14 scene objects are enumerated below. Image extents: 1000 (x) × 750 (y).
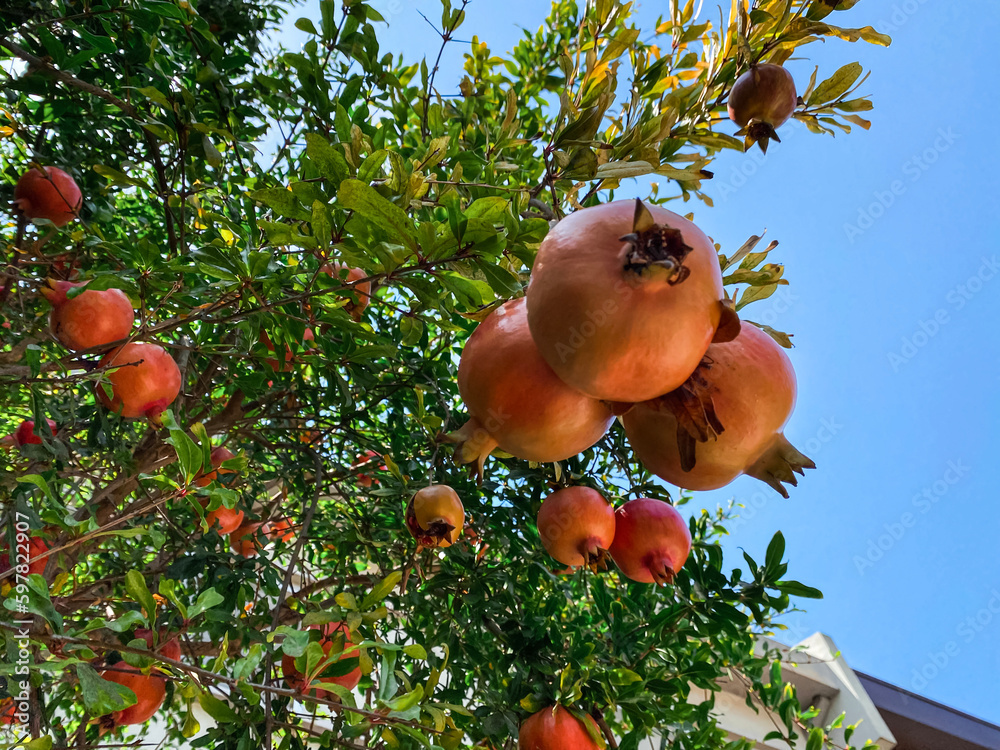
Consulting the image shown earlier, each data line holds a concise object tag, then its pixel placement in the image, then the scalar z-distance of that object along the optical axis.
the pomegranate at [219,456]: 1.54
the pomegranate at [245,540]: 1.77
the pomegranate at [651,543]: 1.07
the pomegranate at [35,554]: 1.44
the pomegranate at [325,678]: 1.22
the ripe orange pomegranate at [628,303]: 0.48
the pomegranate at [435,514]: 0.96
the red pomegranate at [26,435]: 1.81
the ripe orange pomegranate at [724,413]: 0.54
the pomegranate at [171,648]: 1.38
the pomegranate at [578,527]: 1.04
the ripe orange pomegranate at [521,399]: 0.56
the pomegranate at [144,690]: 1.35
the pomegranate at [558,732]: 1.18
